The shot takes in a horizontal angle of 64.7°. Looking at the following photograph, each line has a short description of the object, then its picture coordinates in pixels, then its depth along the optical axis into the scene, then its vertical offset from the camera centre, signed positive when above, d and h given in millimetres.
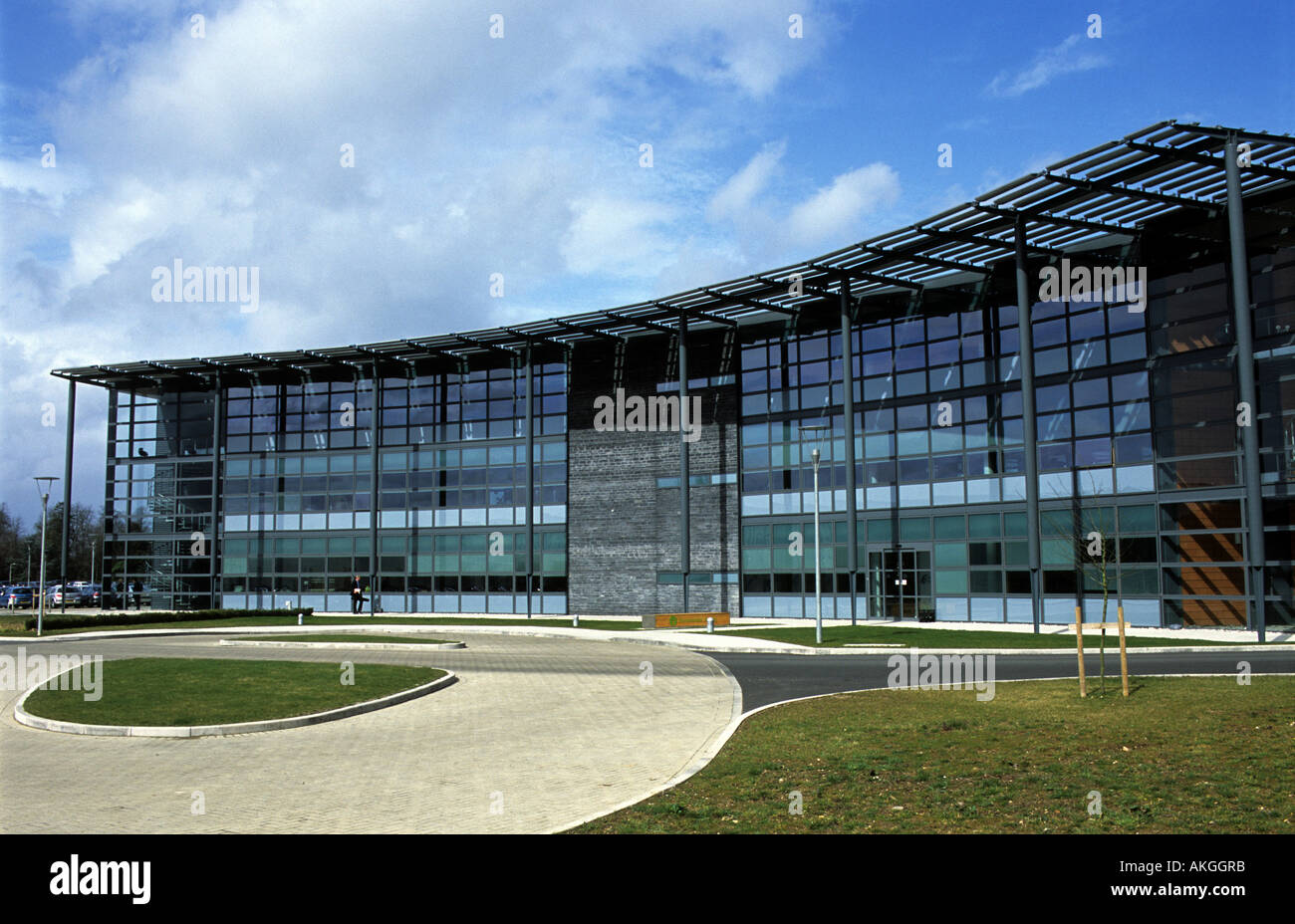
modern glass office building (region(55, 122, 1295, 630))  32344 +4498
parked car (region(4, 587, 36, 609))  71438 -3481
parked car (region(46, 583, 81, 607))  70438 -3378
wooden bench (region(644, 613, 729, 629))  38156 -2898
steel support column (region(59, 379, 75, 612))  54812 +4855
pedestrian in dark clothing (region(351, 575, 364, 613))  51250 -2564
